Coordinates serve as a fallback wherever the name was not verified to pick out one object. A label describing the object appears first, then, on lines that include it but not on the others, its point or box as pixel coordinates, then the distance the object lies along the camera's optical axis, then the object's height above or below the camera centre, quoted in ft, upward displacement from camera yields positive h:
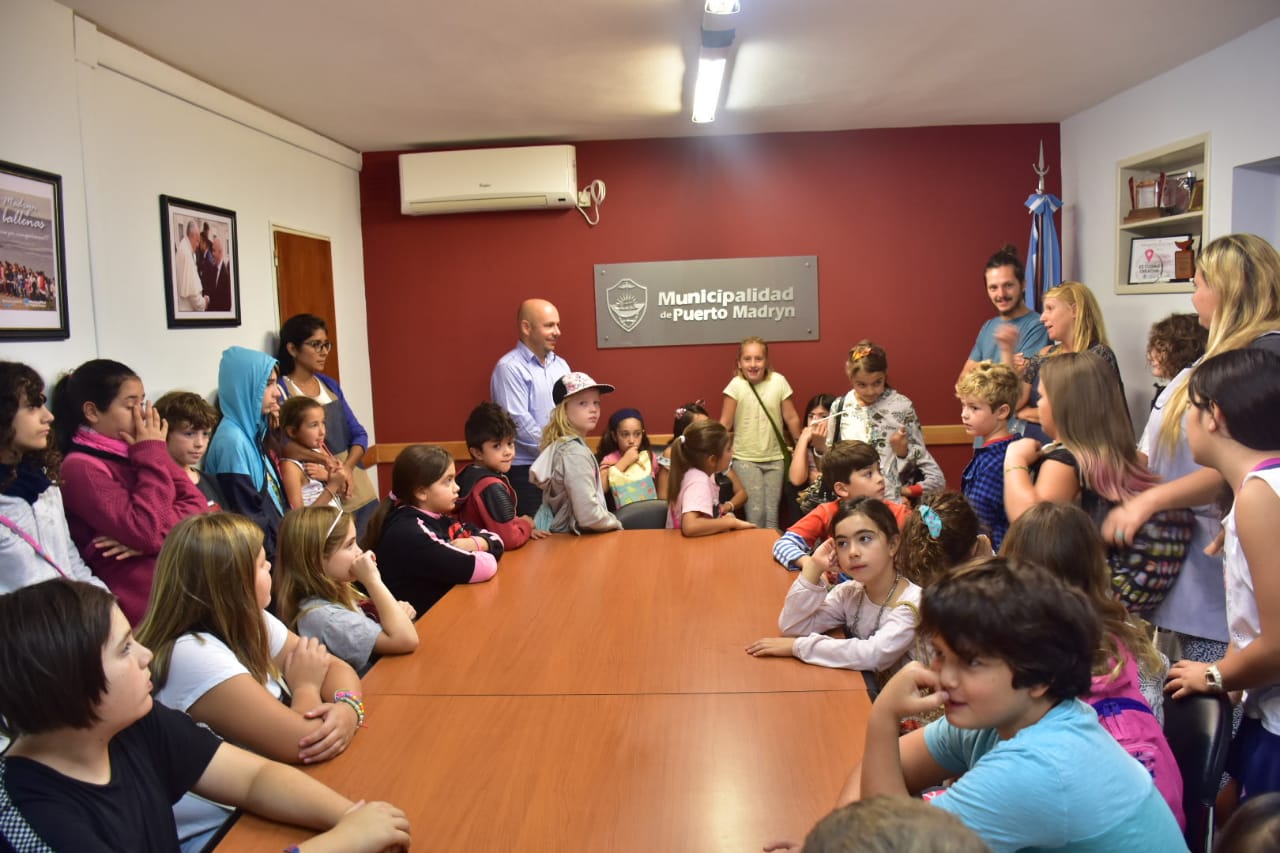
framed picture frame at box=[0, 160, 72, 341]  9.75 +1.36
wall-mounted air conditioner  19.10 +3.85
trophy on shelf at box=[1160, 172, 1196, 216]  15.10 +2.47
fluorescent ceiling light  13.44 +4.28
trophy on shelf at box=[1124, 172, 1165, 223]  15.87 +2.55
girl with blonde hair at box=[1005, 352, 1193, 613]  7.67 -1.01
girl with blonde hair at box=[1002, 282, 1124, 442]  13.14 +0.44
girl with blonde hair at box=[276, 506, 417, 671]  7.99 -1.84
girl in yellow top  18.40 -1.26
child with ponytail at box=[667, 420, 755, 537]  12.42 -1.49
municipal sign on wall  20.17 +1.31
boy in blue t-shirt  4.14 -1.68
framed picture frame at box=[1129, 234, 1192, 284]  15.55 +1.50
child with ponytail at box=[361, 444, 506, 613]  10.22 -1.78
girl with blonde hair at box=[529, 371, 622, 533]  12.59 -1.37
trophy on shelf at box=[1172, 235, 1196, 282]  14.75 +1.34
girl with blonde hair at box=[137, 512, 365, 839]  6.00 -1.77
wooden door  16.61 +1.80
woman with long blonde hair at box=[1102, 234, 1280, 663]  7.52 -0.91
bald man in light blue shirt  17.43 -0.13
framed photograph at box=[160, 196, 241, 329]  12.92 +1.67
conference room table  5.36 -2.48
